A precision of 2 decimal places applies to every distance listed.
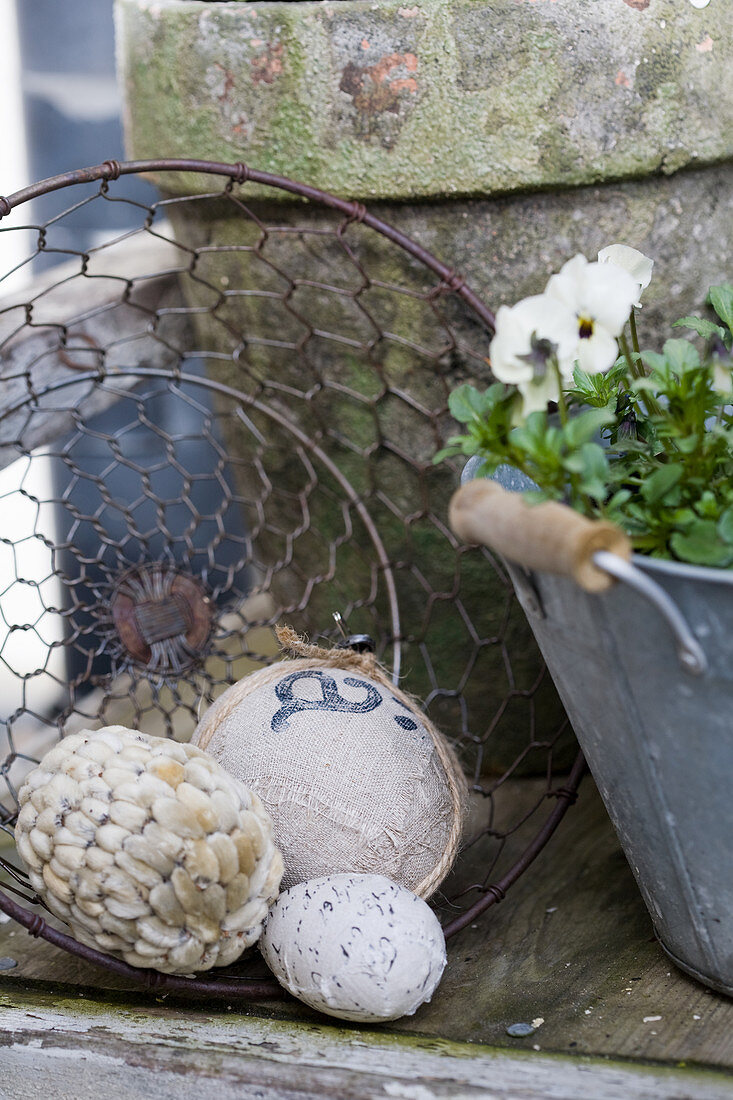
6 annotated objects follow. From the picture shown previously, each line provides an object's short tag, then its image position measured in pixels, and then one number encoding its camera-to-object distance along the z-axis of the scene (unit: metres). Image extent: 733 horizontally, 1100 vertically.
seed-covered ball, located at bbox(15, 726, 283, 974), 0.81
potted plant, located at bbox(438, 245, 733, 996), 0.70
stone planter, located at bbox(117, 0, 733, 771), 1.10
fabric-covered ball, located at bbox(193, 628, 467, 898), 0.95
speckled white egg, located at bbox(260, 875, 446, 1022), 0.83
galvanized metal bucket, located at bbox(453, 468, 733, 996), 0.71
